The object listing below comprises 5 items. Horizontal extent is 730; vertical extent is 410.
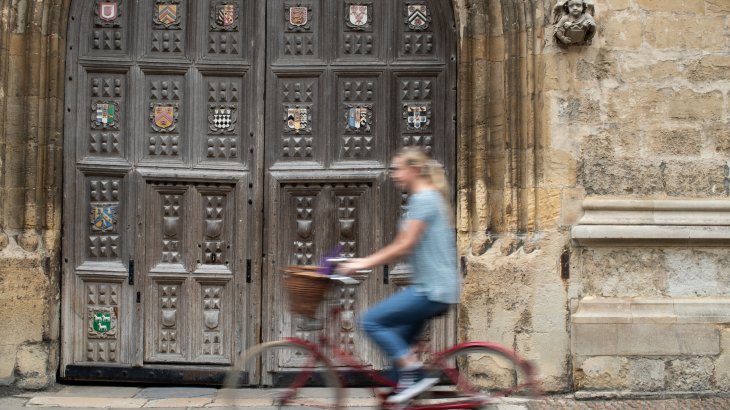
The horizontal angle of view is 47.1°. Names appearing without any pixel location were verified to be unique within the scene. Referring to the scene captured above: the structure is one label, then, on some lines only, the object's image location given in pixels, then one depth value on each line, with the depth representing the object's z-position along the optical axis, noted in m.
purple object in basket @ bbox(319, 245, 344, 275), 4.15
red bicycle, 4.33
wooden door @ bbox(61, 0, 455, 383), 6.21
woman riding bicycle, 4.14
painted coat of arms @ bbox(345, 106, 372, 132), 6.30
